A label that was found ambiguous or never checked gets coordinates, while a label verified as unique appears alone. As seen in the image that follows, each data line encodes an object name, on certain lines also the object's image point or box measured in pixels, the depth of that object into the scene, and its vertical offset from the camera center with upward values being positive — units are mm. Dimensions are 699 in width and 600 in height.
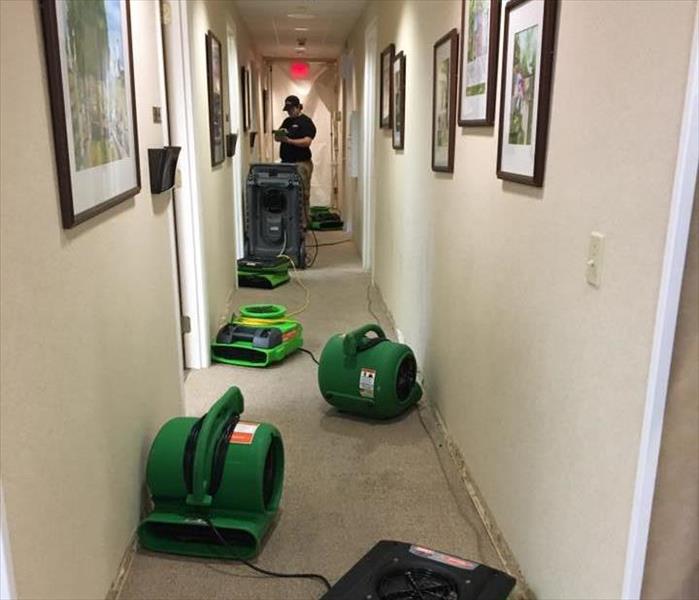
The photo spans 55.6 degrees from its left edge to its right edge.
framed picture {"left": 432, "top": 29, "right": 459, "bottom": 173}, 2775 +137
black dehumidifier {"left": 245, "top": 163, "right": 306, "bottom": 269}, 6414 -761
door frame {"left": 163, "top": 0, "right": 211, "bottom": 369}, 3443 -328
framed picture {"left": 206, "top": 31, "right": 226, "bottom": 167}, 4180 +228
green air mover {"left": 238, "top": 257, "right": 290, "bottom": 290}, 5852 -1222
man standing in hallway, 7930 -46
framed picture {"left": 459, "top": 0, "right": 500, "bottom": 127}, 2184 +245
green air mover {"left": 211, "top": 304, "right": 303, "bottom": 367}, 3922 -1225
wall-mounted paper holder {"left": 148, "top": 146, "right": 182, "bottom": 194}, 2434 -126
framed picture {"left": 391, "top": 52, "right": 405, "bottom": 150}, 4121 +199
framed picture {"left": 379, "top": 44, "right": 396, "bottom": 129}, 4613 +312
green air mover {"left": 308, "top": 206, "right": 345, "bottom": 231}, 9164 -1203
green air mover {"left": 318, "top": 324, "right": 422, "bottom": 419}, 3045 -1099
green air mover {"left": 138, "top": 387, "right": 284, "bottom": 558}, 2121 -1111
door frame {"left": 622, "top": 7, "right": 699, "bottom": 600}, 1066 -332
